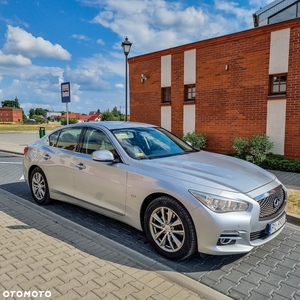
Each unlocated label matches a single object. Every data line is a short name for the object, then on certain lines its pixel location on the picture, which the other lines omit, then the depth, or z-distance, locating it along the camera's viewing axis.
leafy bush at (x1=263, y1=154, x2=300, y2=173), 7.75
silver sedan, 2.83
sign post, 10.23
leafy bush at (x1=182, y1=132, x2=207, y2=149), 10.10
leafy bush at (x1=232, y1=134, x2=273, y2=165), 8.45
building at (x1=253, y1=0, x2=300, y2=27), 12.92
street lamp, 11.86
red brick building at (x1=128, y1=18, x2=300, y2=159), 8.44
